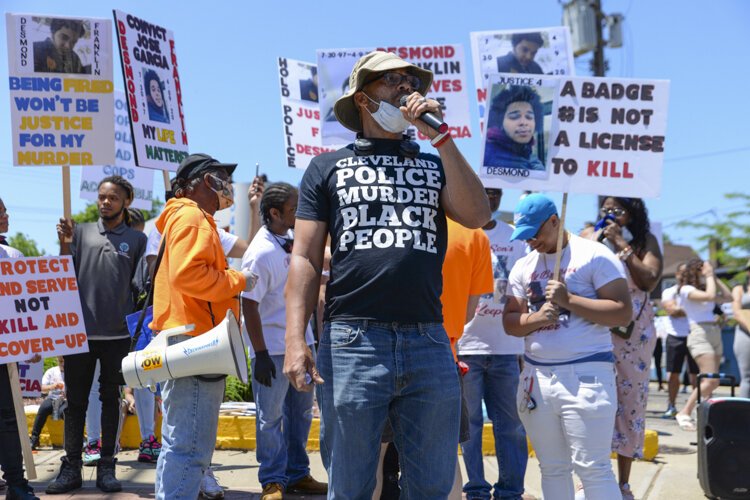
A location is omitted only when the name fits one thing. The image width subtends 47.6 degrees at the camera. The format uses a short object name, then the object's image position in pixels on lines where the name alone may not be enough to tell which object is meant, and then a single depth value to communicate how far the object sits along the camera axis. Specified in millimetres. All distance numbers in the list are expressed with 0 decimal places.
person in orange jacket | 3996
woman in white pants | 4109
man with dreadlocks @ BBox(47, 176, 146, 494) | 5531
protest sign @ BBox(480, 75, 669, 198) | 5234
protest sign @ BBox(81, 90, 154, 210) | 10172
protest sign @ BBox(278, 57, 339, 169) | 9383
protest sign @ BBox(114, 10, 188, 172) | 6598
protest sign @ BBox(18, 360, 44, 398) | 6176
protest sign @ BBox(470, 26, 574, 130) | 9031
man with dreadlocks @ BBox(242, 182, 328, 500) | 5262
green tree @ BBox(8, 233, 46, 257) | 47728
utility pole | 25266
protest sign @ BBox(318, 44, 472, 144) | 8844
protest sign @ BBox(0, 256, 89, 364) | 5258
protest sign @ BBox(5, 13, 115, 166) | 6324
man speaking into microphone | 2930
